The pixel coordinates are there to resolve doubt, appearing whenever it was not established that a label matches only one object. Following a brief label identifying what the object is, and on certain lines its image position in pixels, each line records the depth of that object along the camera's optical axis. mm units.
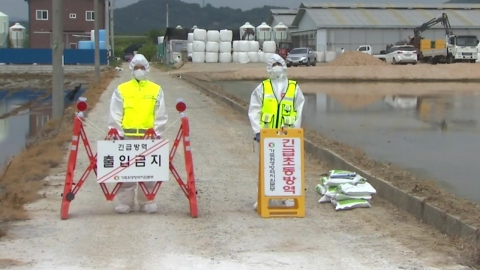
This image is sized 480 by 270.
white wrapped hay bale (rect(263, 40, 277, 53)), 68312
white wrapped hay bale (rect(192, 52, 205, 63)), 66188
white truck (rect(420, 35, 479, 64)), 53656
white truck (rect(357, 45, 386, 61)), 68250
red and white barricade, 8594
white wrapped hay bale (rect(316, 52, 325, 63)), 69256
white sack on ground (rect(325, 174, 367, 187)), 9602
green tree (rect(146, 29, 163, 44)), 130875
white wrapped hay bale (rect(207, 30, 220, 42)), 66625
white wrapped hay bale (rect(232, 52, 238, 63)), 66750
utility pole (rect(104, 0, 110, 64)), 62562
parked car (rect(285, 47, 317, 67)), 55312
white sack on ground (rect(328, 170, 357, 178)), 9773
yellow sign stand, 8781
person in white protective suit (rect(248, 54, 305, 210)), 9008
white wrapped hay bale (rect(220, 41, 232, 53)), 66812
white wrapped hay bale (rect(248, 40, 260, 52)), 66375
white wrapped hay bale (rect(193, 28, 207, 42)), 66125
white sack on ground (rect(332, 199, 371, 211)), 9172
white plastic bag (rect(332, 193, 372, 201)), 9320
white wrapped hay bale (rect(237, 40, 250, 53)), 66250
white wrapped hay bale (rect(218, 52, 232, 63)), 66750
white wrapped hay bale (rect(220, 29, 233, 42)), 66938
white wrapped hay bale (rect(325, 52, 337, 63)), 69188
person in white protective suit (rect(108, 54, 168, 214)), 8766
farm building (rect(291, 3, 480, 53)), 75500
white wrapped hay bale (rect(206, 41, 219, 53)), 66188
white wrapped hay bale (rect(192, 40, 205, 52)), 65812
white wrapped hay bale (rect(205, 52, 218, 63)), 66375
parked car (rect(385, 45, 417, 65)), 53812
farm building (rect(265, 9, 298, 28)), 101125
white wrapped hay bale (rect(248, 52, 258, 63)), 66375
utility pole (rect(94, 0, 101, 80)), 39397
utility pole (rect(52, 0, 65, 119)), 19016
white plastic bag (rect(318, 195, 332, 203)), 9686
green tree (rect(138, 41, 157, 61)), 96612
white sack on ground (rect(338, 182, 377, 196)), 9352
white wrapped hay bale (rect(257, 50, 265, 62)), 66112
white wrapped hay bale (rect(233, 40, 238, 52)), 66625
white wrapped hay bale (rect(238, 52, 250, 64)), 65938
